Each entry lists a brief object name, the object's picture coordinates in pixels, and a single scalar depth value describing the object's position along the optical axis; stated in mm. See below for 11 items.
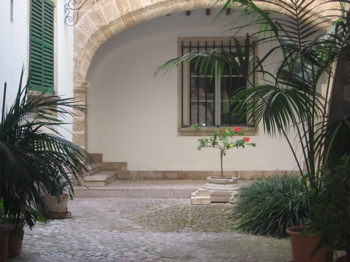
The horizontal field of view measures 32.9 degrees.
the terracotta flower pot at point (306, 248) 4238
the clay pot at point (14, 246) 4969
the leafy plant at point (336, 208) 3840
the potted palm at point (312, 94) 4219
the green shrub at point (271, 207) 5996
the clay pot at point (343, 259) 3938
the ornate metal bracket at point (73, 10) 9930
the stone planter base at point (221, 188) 9125
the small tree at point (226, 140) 9453
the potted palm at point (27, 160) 4066
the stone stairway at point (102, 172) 10078
